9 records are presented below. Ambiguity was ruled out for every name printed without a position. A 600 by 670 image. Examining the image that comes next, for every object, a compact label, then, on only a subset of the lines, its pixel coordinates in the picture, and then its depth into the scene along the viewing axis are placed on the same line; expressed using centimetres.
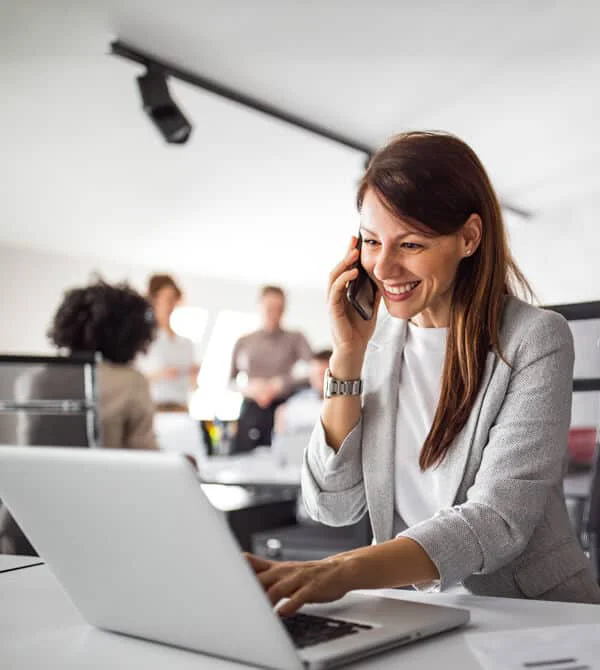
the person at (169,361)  529
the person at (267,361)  580
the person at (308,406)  412
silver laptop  68
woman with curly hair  290
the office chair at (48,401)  239
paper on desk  71
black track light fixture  467
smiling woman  116
